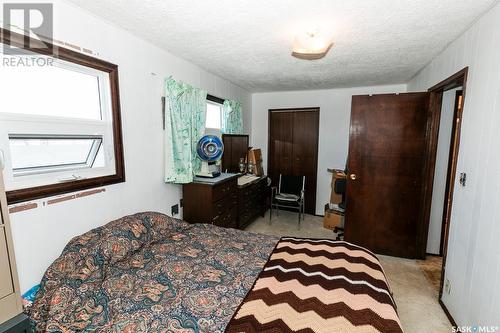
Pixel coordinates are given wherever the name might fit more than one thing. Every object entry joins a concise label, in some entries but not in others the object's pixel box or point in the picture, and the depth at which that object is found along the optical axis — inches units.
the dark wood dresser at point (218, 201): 109.4
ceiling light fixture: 78.0
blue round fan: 116.2
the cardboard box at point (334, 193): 156.5
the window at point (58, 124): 57.7
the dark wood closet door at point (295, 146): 179.5
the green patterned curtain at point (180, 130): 102.0
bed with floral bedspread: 46.3
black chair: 163.0
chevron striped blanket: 45.5
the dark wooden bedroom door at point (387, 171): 112.7
